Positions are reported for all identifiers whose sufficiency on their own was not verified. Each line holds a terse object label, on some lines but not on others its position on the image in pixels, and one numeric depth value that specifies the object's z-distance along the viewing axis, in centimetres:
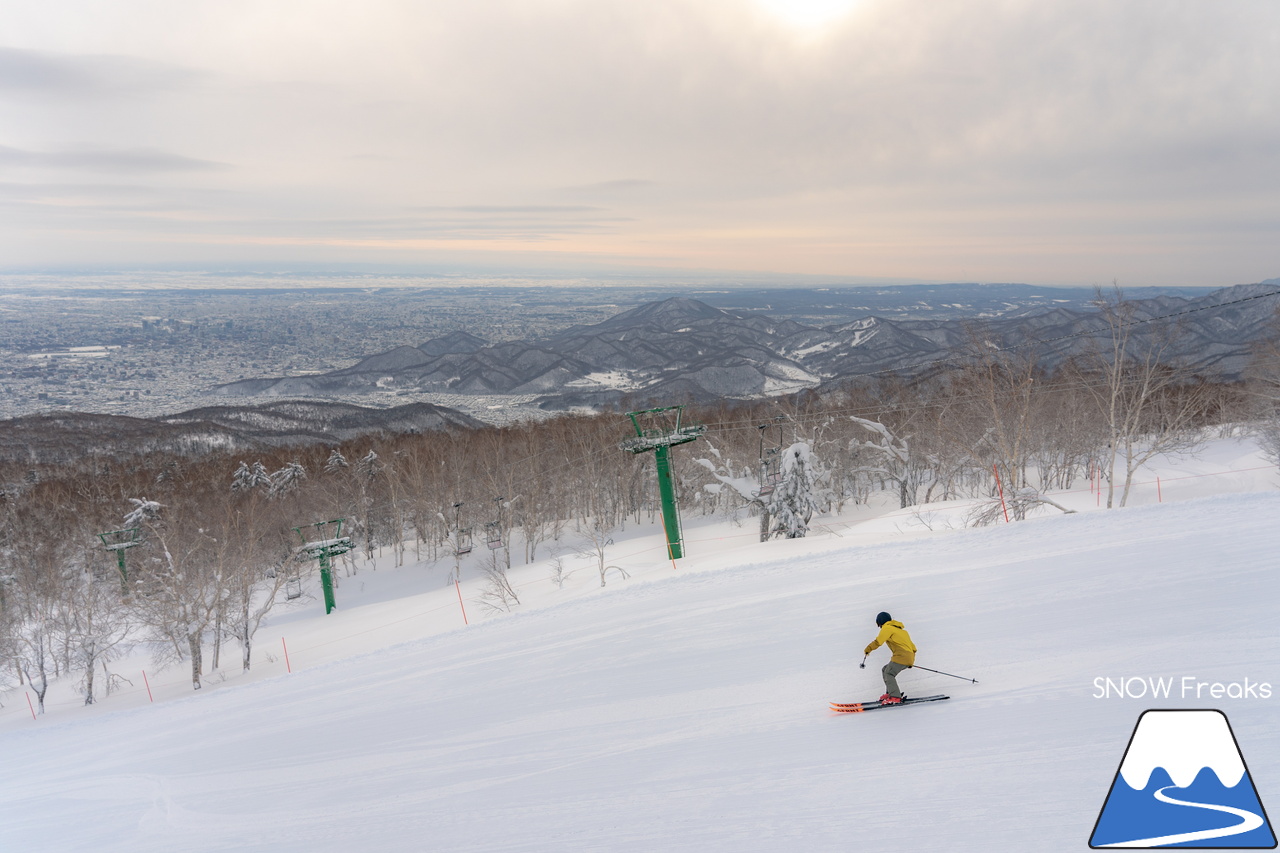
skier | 814
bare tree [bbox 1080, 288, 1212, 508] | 2270
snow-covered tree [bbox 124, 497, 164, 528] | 3791
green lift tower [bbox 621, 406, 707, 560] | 2723
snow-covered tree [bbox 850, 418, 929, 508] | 3097
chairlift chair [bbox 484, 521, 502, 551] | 4211
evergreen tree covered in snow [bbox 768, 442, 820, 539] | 2338
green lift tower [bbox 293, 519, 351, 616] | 3362
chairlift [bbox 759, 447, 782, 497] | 2483
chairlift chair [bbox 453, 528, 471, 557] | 3697
